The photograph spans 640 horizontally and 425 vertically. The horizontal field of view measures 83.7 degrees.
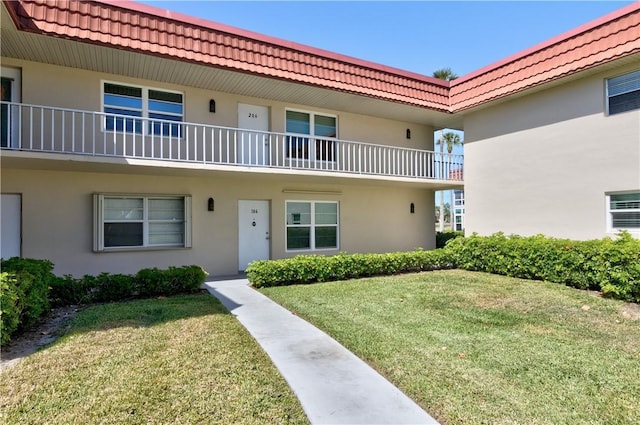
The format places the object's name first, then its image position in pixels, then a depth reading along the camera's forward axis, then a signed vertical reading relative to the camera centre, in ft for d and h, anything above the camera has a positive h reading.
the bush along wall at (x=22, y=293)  14.84 -3.42
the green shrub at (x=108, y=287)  23.85 -4.54
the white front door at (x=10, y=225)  27.68 -0.26
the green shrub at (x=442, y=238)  55.20 -3.36
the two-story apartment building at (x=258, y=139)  27.94 +7.55
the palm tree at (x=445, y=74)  94.65 +38.01
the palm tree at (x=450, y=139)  124.58 +27.91
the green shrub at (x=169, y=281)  25.48 -4.47
